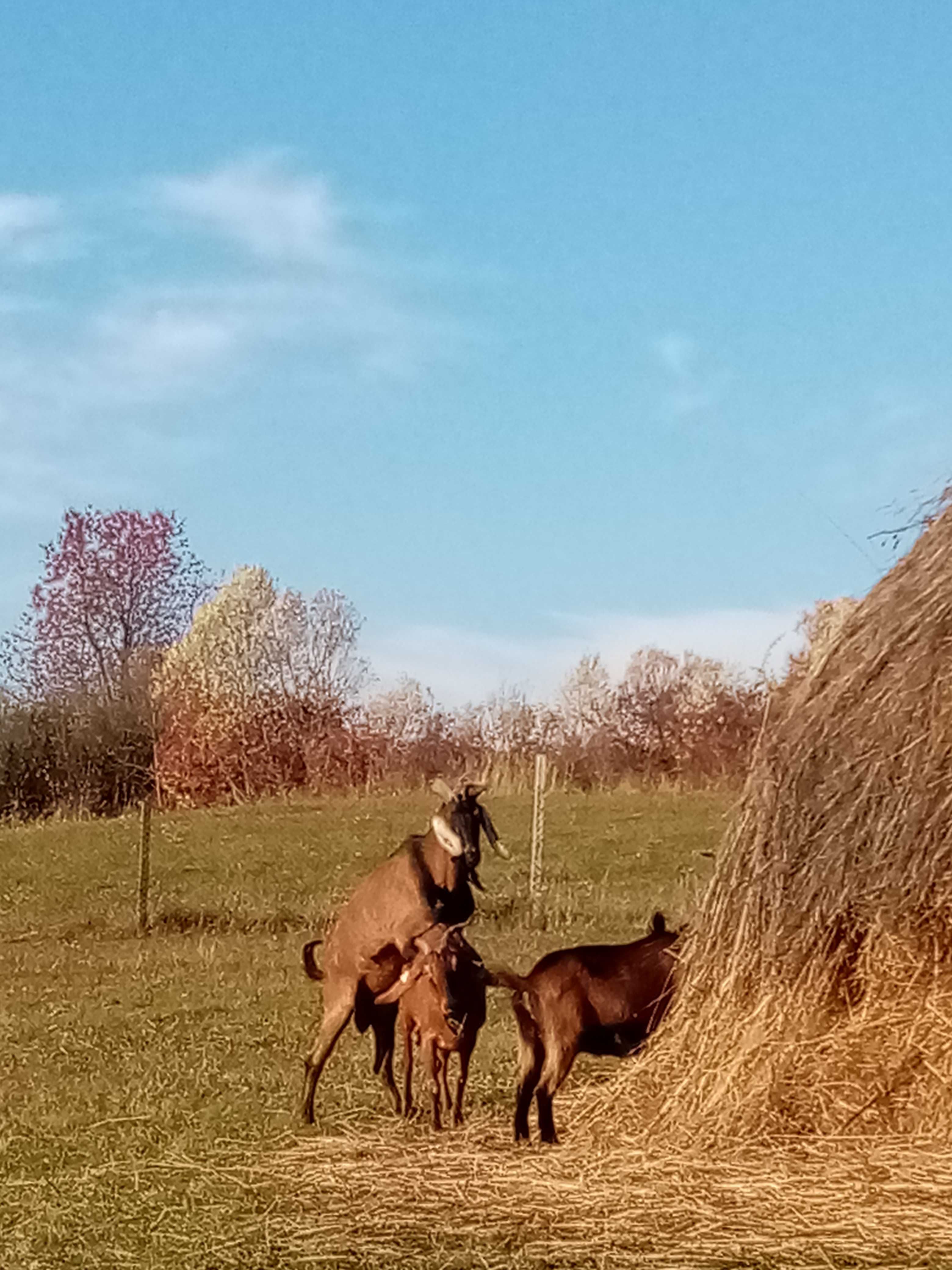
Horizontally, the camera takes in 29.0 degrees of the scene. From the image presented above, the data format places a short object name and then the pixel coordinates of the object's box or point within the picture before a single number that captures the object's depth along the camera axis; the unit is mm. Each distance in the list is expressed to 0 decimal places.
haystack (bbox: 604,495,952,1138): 8219
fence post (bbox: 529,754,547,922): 21188
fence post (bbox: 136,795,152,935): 21125
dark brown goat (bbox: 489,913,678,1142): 8711
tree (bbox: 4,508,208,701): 42312
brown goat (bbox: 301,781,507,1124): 9109
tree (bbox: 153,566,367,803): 35781
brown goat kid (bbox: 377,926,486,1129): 8969
